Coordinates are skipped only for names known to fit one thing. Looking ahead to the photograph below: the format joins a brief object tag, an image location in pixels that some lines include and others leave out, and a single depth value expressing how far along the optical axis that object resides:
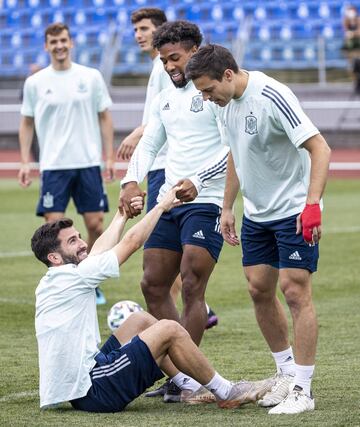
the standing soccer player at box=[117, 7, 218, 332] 14.54
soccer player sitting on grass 10.96
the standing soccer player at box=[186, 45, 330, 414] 10.83
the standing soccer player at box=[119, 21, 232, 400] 12.68
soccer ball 15.83
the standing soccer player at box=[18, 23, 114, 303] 19.63
